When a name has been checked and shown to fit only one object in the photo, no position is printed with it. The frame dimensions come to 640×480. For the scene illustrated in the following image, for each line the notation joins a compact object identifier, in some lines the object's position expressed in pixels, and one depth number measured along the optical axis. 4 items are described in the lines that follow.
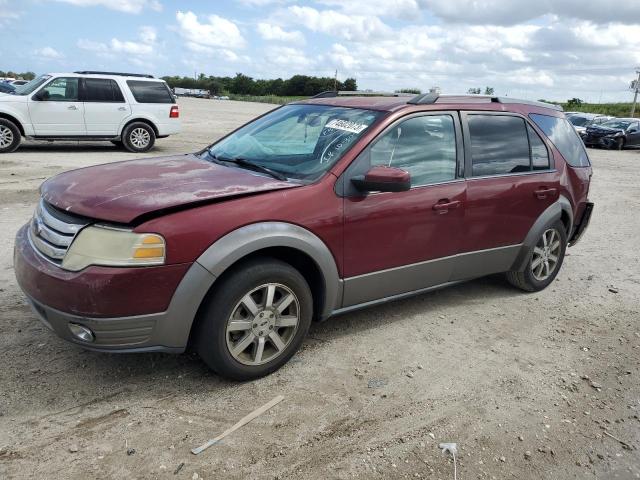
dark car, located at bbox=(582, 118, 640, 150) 24.27
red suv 2.82
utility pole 40.56
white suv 12.05
